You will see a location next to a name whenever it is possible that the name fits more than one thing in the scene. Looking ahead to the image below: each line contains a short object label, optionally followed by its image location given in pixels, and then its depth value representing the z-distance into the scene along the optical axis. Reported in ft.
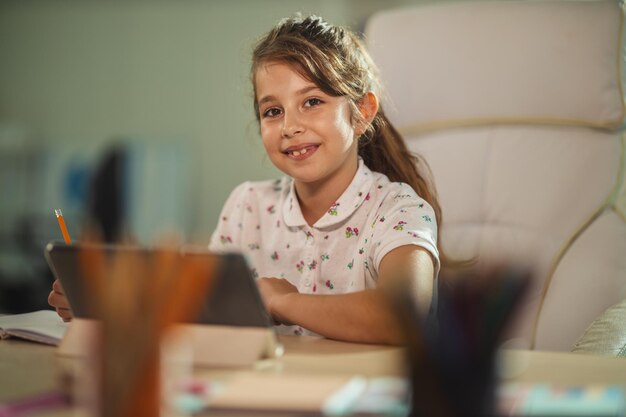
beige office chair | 6.29
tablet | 4.45
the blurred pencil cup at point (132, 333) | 3.05
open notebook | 4.99
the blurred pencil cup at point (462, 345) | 2.88
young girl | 5.94
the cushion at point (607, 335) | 5.64
